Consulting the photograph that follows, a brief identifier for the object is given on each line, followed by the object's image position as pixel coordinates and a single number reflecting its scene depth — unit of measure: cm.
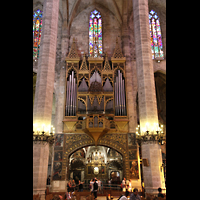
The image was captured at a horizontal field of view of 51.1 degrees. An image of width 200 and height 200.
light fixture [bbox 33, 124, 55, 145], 1082
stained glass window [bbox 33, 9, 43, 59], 2043
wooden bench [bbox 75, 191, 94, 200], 836
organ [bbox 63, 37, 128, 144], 1708
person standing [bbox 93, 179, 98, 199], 1149
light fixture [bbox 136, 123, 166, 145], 1134
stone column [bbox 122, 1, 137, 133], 1791
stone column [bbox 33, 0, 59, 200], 1032
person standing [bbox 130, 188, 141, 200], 622
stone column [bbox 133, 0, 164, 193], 1083
